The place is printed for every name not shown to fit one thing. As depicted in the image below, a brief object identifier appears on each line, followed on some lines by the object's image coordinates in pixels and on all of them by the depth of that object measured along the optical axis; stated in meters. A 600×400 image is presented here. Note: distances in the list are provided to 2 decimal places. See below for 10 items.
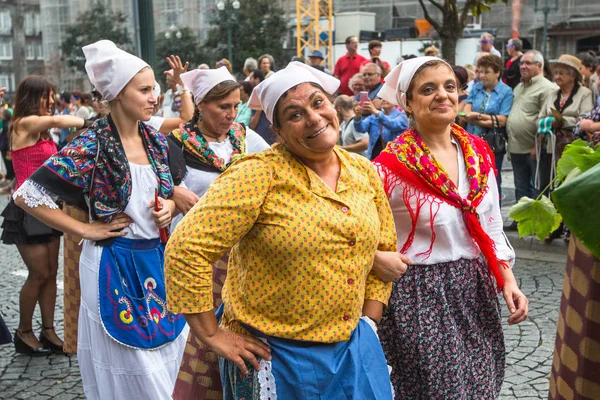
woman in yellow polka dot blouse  2.36
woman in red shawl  3.23
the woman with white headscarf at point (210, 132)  4.78
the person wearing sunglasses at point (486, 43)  11.98
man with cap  12.60
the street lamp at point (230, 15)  29.18
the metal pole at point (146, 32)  7.80
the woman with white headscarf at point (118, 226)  3.64
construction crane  35.12
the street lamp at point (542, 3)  30.87
